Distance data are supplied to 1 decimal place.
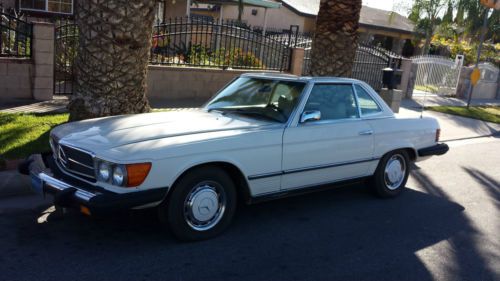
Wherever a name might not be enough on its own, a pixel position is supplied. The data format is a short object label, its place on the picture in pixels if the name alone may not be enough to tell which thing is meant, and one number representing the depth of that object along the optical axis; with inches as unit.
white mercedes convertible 169.5
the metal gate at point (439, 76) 780.6
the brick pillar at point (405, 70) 700.7
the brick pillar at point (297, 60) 559.8
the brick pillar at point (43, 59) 386.6
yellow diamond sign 652.1
